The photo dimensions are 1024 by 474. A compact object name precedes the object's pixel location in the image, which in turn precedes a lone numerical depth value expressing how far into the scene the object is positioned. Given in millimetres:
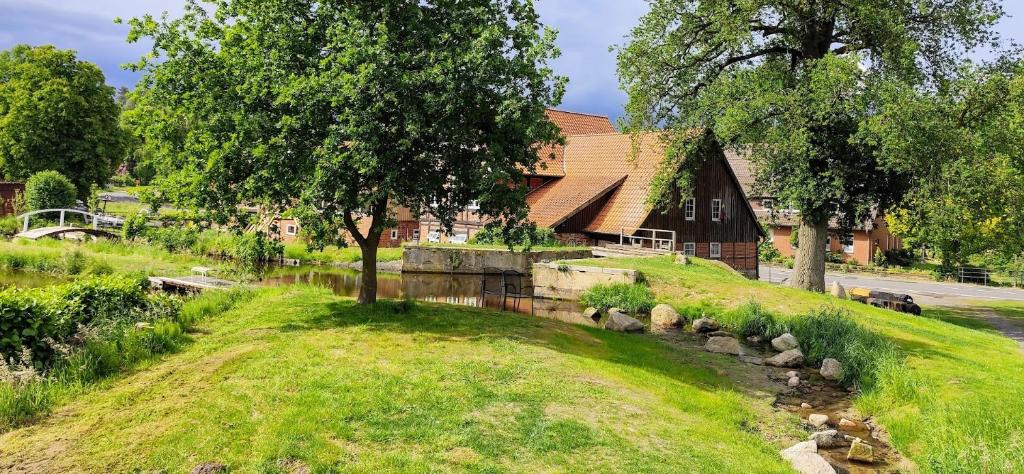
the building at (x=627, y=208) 36125
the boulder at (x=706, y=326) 19358
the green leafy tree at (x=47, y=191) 40656
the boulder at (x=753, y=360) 15603
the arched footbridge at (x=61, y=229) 34750
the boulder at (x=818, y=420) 11102
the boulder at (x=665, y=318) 20016
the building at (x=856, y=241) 51219
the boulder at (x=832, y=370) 14289
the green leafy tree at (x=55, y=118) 47750
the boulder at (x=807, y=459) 8492
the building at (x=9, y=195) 44588
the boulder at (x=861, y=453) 9805
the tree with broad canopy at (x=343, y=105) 12266
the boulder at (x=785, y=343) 16812
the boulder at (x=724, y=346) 16469
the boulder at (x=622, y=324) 18500
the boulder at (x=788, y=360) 15469
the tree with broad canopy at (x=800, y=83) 21266
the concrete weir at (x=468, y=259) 31641
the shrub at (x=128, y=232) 32300
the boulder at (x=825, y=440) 10266
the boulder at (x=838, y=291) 25844
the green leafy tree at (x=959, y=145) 19547
